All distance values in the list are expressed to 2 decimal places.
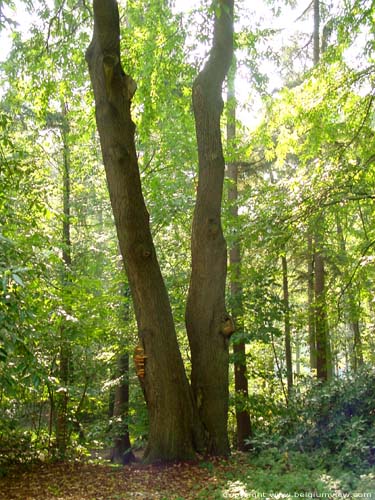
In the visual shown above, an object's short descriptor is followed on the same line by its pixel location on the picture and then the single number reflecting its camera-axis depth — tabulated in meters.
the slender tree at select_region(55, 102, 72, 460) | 7.65
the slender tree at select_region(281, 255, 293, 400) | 9.49
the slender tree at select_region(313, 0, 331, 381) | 9.38
